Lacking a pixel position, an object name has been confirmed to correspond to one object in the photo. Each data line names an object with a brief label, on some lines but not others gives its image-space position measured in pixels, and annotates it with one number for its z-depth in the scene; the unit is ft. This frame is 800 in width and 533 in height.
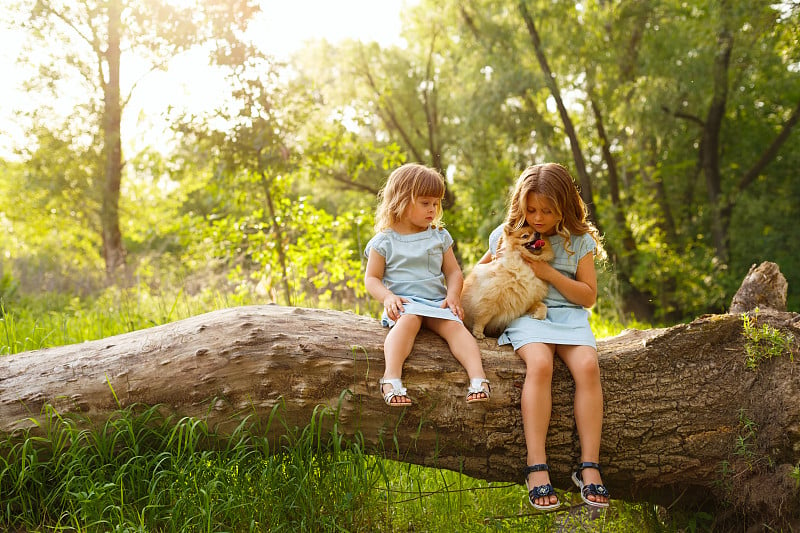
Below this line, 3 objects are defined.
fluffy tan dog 11.39
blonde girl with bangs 11.01
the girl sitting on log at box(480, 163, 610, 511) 10.09
